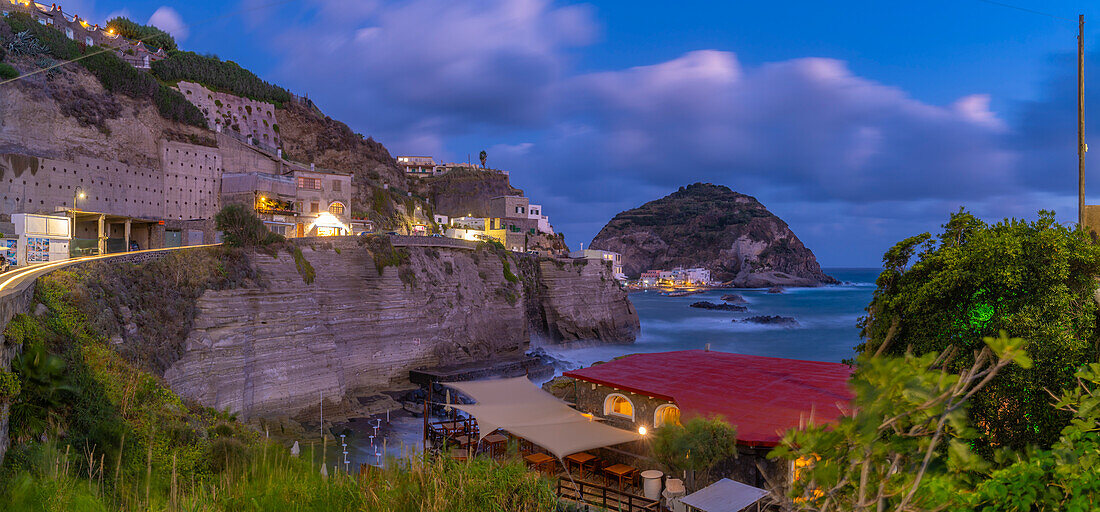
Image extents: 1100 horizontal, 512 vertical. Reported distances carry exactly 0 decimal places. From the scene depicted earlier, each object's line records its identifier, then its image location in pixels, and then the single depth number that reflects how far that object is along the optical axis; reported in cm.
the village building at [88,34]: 5197
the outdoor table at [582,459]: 1638
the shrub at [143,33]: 7035
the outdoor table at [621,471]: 1546
